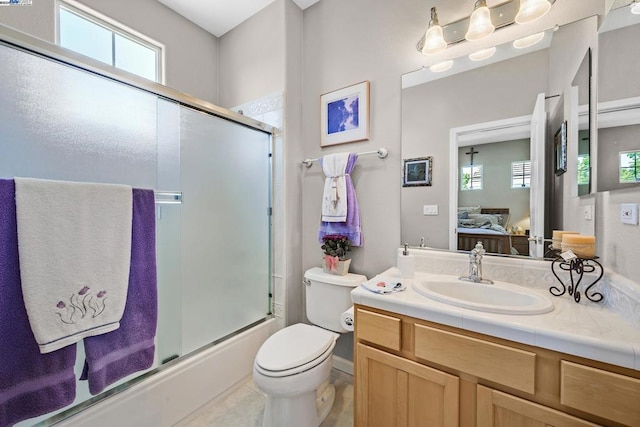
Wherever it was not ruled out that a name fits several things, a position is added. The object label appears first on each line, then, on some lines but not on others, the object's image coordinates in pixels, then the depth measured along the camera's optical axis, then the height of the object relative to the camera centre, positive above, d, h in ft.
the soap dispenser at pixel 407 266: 4.29 -0.99
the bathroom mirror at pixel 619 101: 2.74 +1.23
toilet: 3.79 -2.44
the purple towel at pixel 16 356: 2.70 -1.65
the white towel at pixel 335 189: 5.48 +0.43
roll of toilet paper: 4.33 -1.92
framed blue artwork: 5.50 +2.13
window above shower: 5.27 +3.91
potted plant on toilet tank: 5.43 -1.00
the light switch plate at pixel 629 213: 2.70 -0.07
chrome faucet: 3.98 -0.92
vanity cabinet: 2.31 -1.88
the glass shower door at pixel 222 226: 4.89 -0.38
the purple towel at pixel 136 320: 3.36 -1.62
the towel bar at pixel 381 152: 5.23 +1.17
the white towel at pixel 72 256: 2.81 -0.57
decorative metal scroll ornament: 3.19 -0.87
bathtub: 3.67 -3.08
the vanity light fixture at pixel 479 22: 3.80 +3.03
